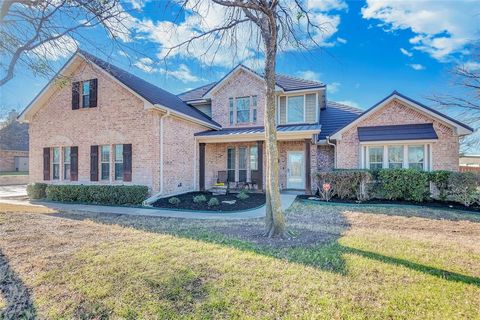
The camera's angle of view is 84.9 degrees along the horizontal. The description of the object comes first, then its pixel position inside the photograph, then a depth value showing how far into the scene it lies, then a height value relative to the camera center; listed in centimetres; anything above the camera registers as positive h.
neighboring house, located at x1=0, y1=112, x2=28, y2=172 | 3625 +229
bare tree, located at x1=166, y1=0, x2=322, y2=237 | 649 +362
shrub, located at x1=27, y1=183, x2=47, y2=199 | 1398 -149
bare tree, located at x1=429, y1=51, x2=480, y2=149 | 1591 +437
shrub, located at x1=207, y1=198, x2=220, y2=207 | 1098 -171
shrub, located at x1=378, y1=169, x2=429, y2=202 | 1092 -94
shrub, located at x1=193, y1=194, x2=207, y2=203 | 1154 -163
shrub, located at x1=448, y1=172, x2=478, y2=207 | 1015 -94
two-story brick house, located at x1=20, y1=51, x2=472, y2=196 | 1259 +145
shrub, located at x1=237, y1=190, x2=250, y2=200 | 1257 -165
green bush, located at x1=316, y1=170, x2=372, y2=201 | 1171 -94
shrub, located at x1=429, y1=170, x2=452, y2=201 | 1054 -76
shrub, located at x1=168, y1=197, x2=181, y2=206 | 1141 -170
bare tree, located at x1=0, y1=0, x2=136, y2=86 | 696 +383
